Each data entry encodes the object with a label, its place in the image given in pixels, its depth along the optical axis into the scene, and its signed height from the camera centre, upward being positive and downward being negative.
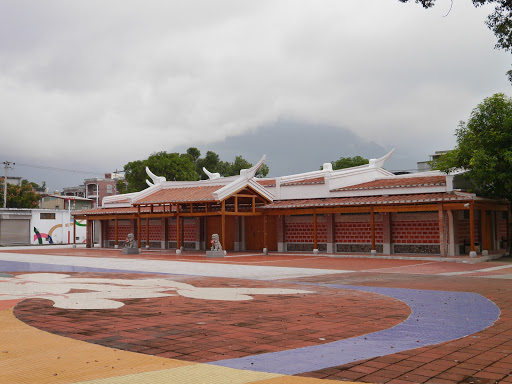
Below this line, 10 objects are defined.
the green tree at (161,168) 54.59 +5.88
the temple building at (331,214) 23.03 +0.21
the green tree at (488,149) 20.78 +2.90
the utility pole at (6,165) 57.44 +6.85
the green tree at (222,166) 61.56 +6.91
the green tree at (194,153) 66.19 +9.07
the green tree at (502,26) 10.89 +4.21
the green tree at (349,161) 61.62 +7.06
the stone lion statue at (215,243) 25.83 -1.24
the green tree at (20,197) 58.66 +3.15
